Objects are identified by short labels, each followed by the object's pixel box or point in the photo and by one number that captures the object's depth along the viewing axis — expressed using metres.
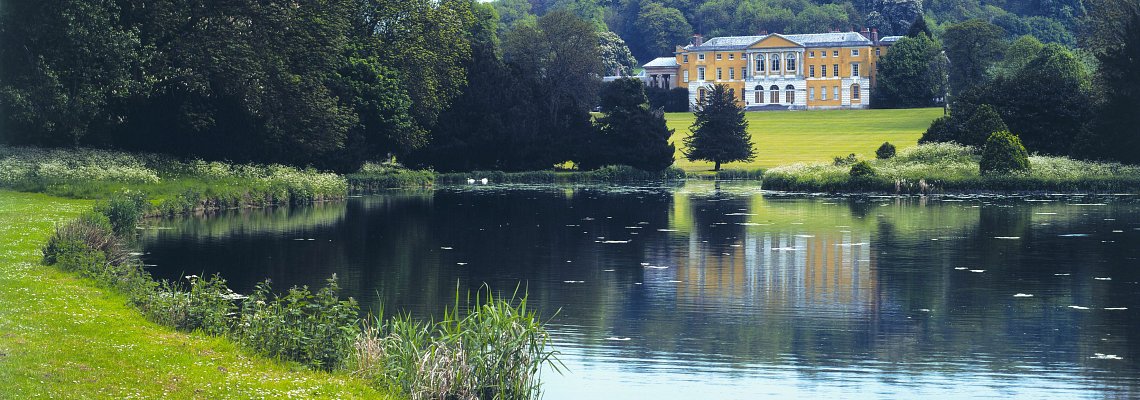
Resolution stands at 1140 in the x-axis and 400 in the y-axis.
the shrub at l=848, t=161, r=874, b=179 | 57.59
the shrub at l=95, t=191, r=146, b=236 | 30.81
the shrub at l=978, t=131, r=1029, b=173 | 54.16
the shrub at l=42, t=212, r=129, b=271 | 20.91
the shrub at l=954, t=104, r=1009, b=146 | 57.91
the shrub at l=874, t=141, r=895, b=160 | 67.25
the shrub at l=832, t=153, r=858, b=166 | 65.85
